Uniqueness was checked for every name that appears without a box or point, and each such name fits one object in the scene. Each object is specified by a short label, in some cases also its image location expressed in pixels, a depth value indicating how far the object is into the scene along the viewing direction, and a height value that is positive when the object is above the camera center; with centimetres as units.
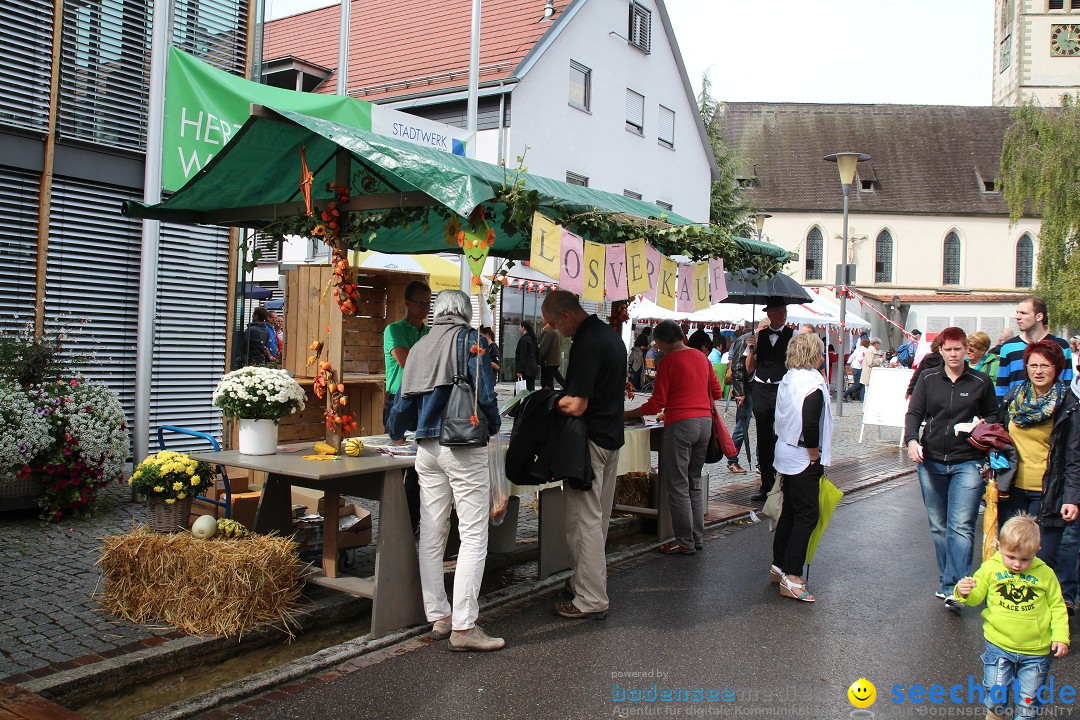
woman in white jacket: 616 -38
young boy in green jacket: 397 -97
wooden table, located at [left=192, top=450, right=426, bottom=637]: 521 -87
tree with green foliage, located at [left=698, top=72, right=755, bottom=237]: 3397 +764
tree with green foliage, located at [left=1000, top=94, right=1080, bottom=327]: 3509 +802
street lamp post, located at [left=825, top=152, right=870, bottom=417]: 1777 +415
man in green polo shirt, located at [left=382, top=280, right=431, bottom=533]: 660 +27
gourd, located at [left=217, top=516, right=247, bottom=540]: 551 -97
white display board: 1525 -14
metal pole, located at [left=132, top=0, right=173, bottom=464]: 823 +109
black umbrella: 1075 +111
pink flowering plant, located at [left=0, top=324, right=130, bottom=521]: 713 -54
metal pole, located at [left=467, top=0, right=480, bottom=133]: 1374 +461
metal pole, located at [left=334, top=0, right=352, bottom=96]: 1105 +390
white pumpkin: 539 -94
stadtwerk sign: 845 +236
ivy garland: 571 +109
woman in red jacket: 738 -25
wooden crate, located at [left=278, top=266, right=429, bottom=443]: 1009 +40
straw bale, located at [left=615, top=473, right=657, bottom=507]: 843 -100
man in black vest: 957 +9
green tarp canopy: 524 +128
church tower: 5931 +2212
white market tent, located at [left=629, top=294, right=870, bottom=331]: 2097 +165
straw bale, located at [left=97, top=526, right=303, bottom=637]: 502 -119
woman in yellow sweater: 552 -36
